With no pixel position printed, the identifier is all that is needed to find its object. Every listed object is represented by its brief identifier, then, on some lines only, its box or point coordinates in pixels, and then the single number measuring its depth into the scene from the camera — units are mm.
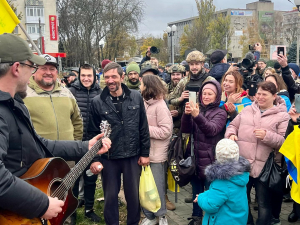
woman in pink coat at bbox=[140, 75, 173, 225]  4699
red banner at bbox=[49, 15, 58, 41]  37344
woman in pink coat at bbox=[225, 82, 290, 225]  4059
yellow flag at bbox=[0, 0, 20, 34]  4066
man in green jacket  4223
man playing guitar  2045
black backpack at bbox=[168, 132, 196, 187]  4379
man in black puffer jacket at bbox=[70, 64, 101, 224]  5254
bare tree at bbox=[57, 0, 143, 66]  35778
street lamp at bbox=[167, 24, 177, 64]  21748
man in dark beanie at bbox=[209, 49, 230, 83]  6185
